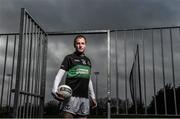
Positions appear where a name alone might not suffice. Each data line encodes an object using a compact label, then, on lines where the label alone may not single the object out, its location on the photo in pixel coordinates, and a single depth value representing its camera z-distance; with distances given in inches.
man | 141.3
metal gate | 158.9
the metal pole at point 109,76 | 192.6
